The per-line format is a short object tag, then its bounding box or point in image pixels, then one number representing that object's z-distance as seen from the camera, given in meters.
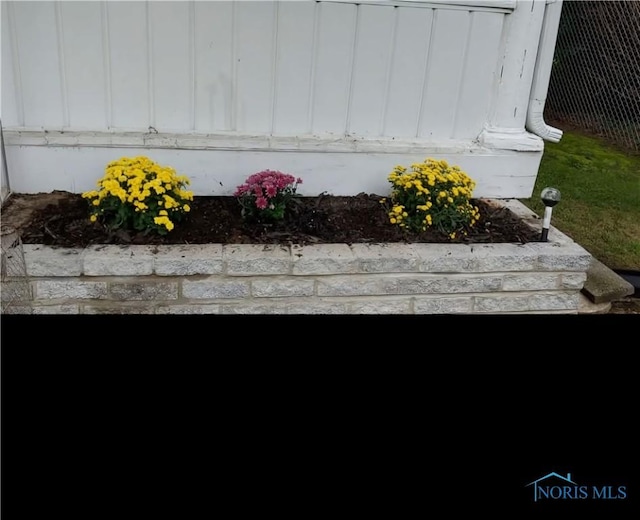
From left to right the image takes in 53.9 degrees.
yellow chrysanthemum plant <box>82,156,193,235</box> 3.07
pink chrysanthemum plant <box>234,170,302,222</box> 3.29
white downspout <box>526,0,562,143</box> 3.76
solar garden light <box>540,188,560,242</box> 3.34
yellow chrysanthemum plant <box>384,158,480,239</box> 3.41
